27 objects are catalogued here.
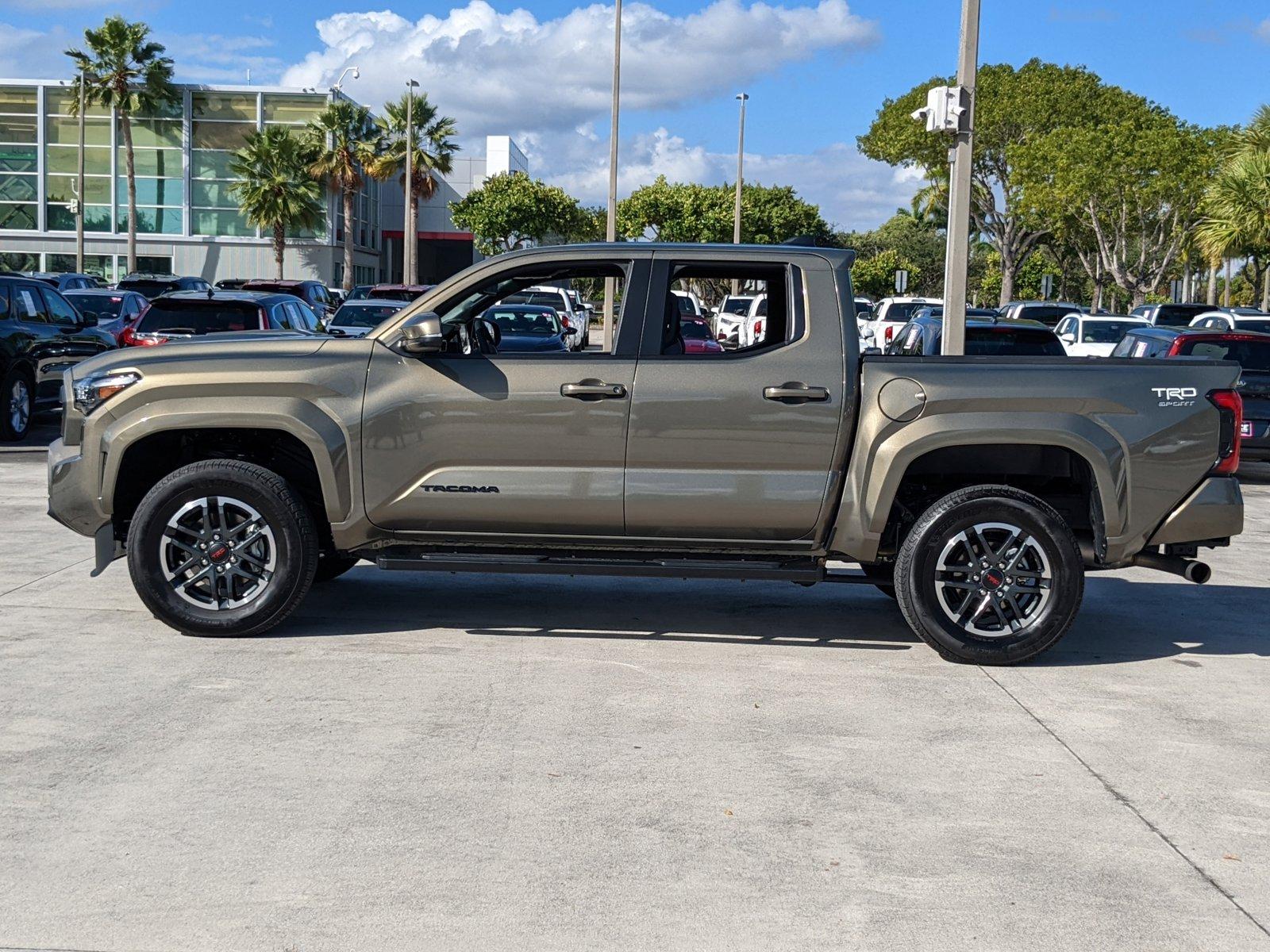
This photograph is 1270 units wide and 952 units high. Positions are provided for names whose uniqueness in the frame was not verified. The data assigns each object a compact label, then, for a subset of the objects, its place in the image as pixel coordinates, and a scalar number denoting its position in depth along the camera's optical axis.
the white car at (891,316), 31.42
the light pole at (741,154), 52.84
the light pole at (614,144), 33.25
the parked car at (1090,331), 25.86
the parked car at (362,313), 22.64
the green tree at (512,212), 70.62
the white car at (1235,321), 25.11
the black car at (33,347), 15.96
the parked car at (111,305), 26.22
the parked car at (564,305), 28.45
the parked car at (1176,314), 32.91
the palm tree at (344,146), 61.88
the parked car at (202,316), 16.45
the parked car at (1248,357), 15.94
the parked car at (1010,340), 15.94
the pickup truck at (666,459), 6.96
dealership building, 62.38
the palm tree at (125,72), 58.75
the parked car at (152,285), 32.44
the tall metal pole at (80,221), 55.50
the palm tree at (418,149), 64.75
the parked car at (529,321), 18.53
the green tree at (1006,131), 52.41
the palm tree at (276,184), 58.62
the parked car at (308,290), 27.66
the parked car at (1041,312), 32.59
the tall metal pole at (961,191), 15.86
